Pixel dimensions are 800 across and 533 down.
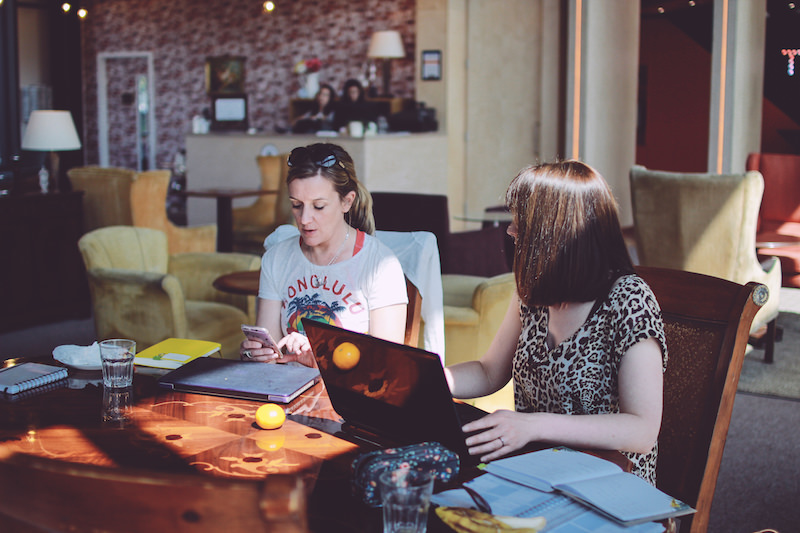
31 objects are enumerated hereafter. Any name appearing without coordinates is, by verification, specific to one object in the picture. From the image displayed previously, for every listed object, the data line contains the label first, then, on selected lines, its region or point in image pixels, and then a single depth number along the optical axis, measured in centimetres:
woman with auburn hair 168
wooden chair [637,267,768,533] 184
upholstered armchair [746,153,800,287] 680
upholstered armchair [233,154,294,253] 832
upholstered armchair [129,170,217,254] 690
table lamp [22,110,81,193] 701
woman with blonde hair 249
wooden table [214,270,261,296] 444
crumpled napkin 214
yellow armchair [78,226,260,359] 415
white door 1265
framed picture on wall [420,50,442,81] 1003
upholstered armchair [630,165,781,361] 490
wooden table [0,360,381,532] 145
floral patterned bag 134
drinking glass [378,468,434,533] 110
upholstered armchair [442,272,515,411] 388
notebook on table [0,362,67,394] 195
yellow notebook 218
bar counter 878
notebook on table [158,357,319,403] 192
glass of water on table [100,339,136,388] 184
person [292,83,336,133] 978
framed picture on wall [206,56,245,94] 1188
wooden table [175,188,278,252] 776
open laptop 149
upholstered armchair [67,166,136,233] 702
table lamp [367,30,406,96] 998
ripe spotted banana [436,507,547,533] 121
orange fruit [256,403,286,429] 171
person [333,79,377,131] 987
